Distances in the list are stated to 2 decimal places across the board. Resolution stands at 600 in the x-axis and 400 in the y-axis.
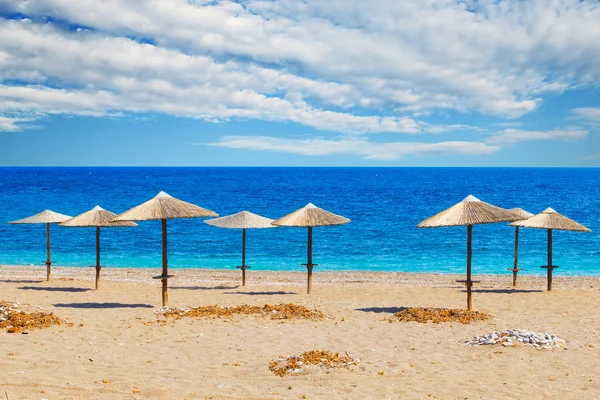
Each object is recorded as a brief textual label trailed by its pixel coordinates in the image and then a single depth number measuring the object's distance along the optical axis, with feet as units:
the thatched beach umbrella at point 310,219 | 51.60
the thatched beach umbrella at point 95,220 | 53.16
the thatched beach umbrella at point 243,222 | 59.06
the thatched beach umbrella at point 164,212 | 42.39
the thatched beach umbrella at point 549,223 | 53.67
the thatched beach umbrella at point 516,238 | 55.10
